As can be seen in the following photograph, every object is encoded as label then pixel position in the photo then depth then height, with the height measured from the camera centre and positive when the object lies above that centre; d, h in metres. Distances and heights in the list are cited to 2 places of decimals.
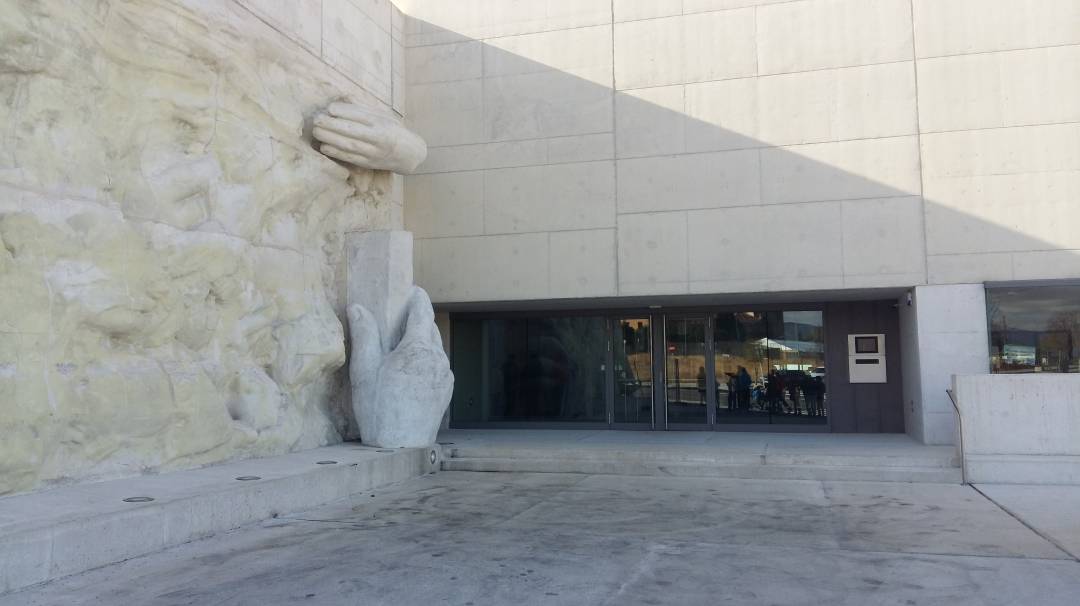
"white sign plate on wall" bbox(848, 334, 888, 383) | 15.35 +0.23
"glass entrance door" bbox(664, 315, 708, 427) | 16.20 +0.05
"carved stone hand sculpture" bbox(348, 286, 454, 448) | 12.11 -0.08
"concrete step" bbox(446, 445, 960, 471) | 11.54 -1.20
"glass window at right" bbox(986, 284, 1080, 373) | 12.75 +0.62
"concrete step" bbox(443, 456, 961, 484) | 11.23 -1.35
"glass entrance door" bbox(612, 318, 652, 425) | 16.56 +0.06
